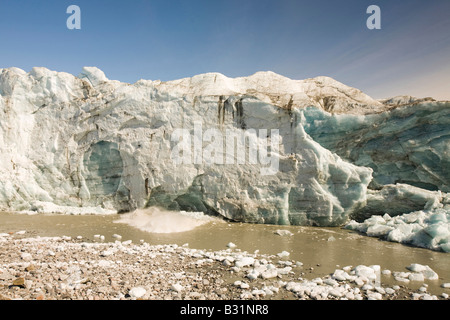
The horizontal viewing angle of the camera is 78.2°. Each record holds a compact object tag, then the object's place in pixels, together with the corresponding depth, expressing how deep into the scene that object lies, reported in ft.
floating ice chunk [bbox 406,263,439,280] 17.67
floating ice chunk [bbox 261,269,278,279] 16.94
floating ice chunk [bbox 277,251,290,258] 21.33
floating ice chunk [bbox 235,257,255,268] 18.63
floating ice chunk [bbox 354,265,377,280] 17.19
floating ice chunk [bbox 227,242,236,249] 23.66
